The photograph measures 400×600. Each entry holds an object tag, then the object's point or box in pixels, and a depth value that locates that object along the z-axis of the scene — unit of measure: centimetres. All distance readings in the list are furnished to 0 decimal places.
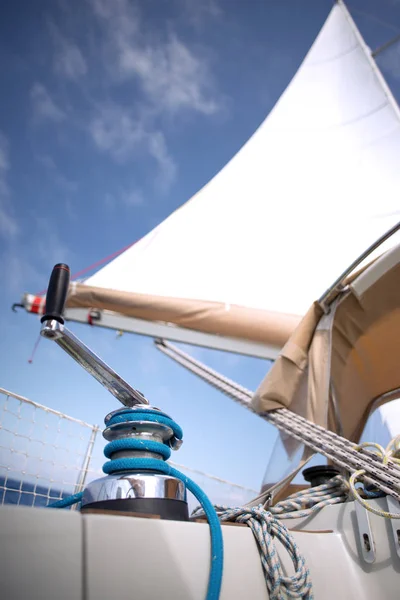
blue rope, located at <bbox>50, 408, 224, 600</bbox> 45
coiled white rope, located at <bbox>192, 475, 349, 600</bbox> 52
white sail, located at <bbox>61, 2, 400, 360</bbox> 230
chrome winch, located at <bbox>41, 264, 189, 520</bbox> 46
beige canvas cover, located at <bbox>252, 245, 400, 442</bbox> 118
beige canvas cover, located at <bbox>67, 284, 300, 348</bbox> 210
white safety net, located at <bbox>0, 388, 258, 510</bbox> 134
